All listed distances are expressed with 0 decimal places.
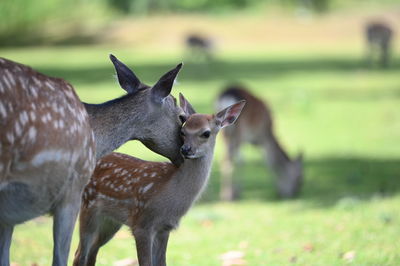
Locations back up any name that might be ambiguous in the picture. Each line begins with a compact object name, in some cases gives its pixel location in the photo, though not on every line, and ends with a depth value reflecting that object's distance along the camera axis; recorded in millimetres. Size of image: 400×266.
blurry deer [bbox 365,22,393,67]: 63500
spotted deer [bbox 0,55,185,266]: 9437
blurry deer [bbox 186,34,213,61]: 68312
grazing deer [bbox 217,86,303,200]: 24594
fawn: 12383
